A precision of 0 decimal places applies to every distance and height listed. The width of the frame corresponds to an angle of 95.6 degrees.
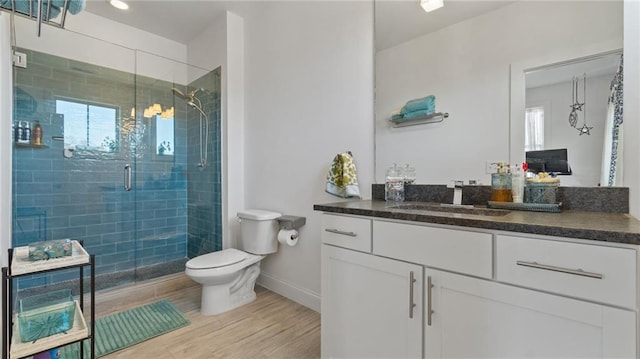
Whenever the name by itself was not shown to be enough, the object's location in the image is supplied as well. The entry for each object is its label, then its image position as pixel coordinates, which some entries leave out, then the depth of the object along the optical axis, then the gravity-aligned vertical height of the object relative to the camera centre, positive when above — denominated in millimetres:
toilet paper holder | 2238 -336
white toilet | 2057 -638
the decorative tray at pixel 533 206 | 1210 -119
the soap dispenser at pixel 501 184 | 1372 -24
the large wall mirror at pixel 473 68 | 1275 +577
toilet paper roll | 2227 -447
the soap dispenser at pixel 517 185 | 1332 -27
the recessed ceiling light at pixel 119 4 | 2561 +1564
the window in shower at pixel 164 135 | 3076 +459
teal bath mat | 1704 -994
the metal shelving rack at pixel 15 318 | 1137 -532
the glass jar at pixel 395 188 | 1717 -55
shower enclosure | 2500 +171
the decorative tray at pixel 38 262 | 1179 -359
